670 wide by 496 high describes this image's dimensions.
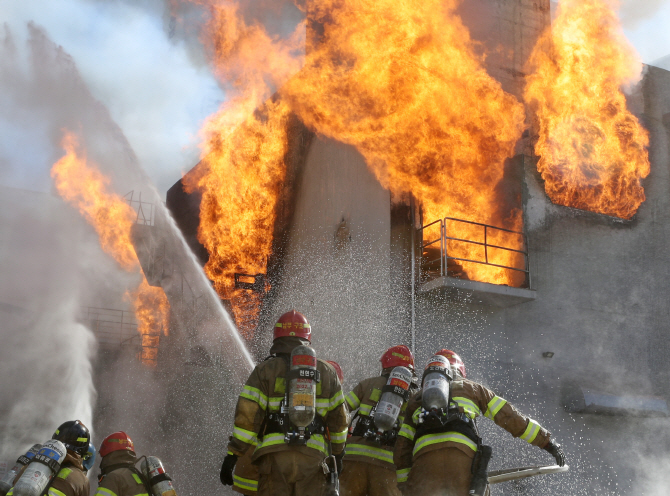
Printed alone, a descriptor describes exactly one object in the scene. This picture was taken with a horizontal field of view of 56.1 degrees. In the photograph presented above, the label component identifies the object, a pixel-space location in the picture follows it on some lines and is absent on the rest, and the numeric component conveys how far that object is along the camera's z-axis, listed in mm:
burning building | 10906
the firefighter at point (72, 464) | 5286
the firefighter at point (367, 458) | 5984
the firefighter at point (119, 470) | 5234
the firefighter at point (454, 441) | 4848
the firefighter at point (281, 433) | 4844
